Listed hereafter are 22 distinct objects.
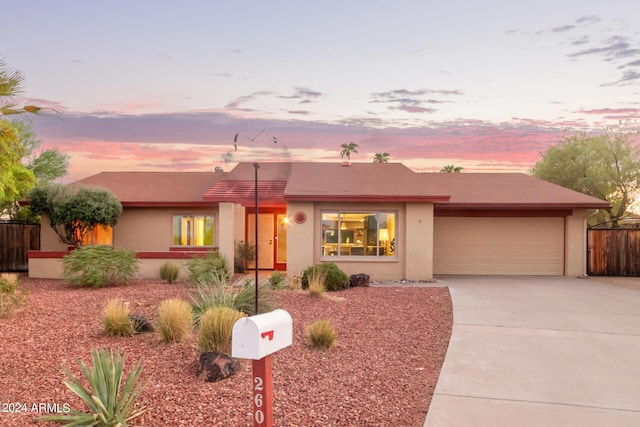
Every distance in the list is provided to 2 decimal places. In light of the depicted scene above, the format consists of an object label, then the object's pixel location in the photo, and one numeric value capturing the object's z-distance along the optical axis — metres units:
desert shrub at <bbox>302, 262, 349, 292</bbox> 14.25
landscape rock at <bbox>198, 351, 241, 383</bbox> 5.98
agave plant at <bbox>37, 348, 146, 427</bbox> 4.46
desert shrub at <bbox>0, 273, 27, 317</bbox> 9.77
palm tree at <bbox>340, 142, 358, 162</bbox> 33.83
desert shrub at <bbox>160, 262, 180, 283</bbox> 16.14
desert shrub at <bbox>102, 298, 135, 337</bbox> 7.95
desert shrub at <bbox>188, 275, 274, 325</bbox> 8.94
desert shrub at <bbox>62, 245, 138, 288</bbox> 14.33
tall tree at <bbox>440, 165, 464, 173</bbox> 40.67
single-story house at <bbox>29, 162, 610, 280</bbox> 16.92
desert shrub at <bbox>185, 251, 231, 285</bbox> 15.38
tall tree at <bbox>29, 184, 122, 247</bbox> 18.05
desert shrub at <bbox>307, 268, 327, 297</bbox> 12.58
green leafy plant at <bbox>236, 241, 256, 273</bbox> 19.31
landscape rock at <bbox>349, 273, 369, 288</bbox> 15.27
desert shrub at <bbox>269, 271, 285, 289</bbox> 14.30
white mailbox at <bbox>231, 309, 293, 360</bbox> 3.25
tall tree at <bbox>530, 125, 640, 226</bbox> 28.75
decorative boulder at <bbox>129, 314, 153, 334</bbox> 8.21
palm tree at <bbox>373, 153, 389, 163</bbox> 42.34
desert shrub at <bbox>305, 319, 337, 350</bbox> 7.66
